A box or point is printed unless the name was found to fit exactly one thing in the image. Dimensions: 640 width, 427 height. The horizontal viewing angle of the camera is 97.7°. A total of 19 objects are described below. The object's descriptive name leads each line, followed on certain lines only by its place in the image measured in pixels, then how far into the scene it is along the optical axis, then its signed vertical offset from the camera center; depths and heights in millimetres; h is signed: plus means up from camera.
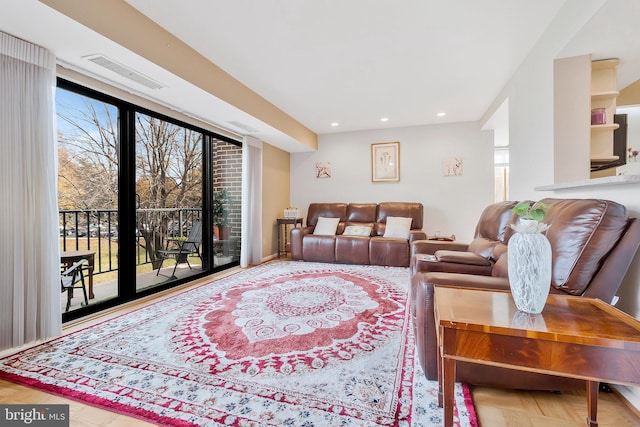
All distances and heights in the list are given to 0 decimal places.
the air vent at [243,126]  3865 +1232
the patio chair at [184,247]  3659 -483
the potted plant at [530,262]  1018 -193
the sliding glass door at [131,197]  2584 +163
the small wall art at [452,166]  5043 +817
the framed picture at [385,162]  5395 +965
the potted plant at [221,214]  4277 -45
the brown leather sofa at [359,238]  4488 -460
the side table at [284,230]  5398 -382
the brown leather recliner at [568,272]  1253 -282
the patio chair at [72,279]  2361 -596
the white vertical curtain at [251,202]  4457 +147
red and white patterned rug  1317 -933
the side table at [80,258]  2564 -442
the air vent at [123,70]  2129 +1173
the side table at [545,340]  812 -399
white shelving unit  2250 +920
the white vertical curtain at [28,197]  1823 +97
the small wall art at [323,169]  5828 +873
